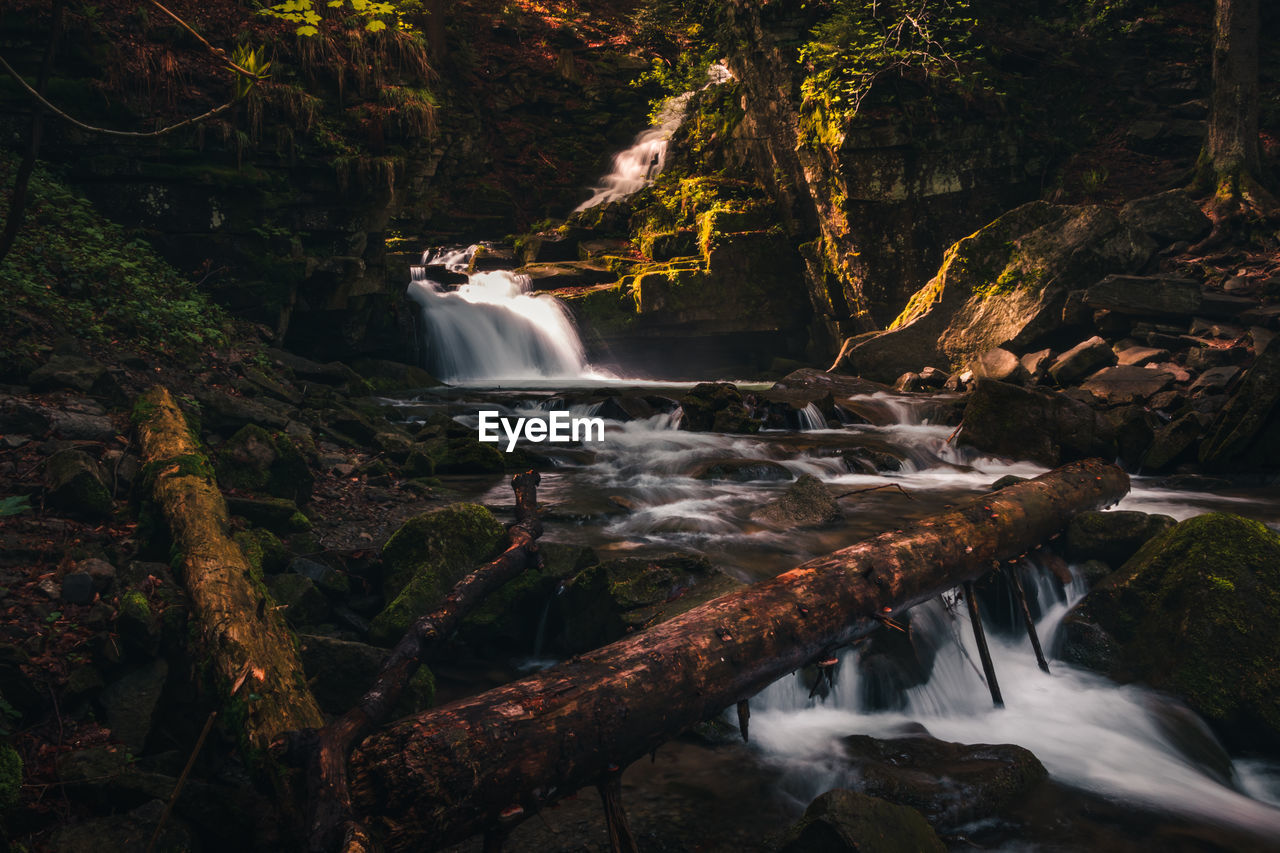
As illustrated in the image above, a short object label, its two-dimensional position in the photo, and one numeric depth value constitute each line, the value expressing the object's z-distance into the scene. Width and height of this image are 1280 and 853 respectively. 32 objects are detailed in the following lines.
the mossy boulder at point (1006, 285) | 14.05
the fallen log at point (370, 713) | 2.22
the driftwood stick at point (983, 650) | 4.32
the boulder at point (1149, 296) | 12.58
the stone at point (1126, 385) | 11.21
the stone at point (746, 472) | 9.42
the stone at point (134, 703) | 3.10
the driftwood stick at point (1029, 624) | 4.60
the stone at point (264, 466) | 6.28
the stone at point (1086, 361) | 12.59
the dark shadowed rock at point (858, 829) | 2.67
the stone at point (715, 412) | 12.41
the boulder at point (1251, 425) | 8.23
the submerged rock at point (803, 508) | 7.36
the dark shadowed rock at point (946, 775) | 3.43
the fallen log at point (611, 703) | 2.32
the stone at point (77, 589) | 3.63
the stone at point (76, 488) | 4.48
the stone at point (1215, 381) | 10.29
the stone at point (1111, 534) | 5.55
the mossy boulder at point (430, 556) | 4.75
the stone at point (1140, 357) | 12.05
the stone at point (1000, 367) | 13.59
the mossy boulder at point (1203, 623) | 4.13
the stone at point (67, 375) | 6.09
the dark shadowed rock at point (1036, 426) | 9.27
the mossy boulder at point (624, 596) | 4.68
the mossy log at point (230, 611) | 2.97
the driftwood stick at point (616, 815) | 2.60
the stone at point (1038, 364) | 13.26
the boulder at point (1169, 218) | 14.41
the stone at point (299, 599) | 4.53
